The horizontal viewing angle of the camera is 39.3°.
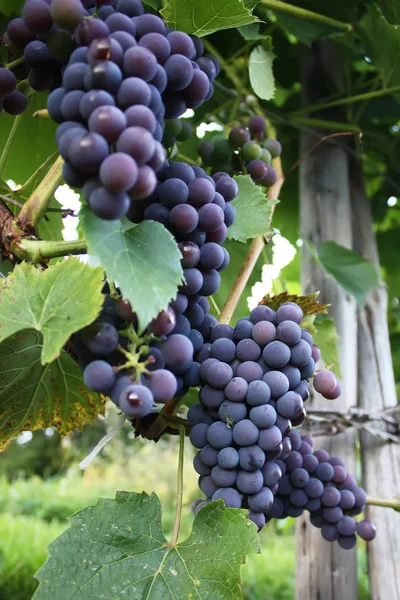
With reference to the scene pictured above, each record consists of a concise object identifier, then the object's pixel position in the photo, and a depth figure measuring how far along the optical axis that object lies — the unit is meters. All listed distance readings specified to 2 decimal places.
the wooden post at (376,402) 0.93
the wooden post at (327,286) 0.93
